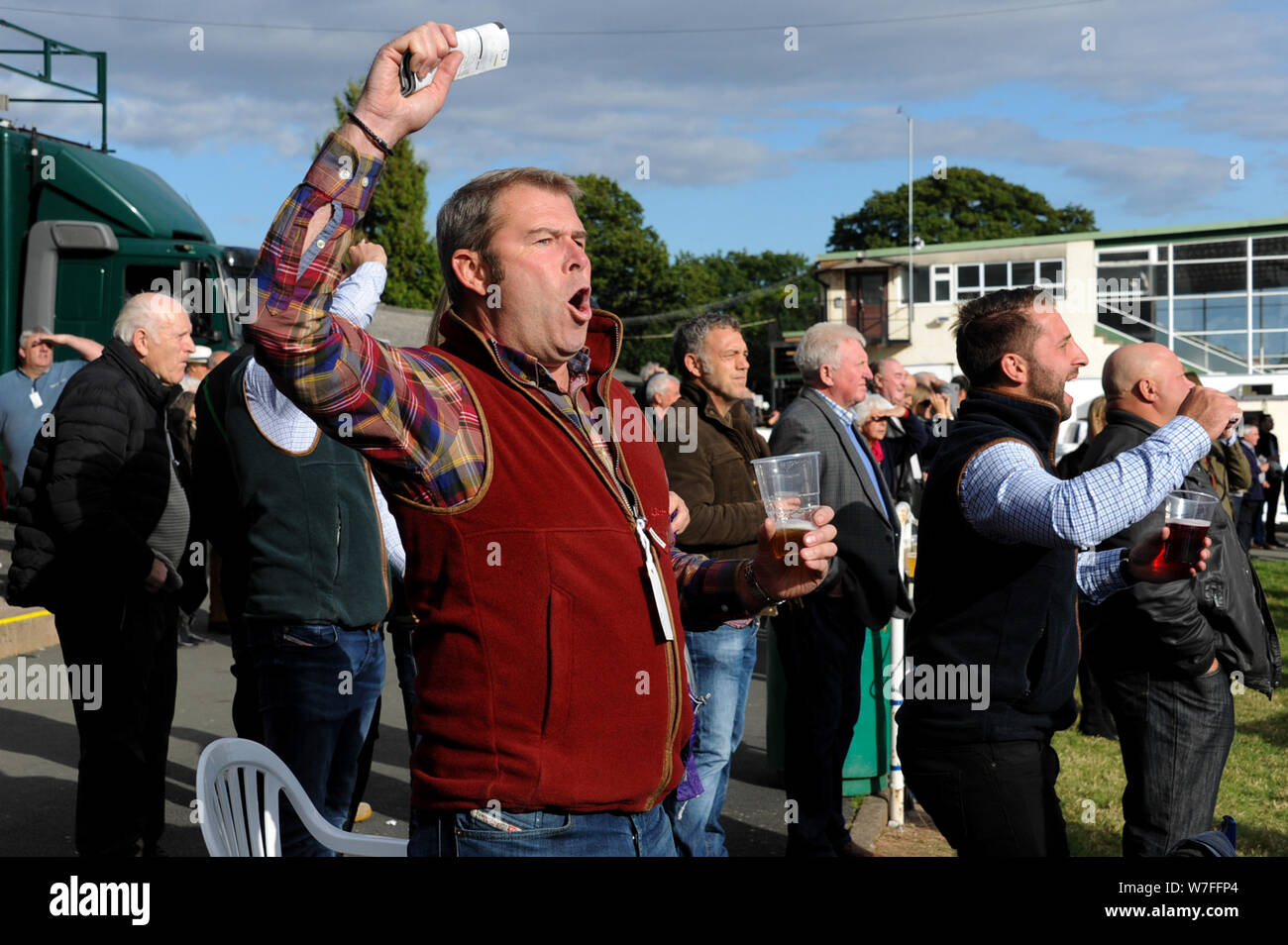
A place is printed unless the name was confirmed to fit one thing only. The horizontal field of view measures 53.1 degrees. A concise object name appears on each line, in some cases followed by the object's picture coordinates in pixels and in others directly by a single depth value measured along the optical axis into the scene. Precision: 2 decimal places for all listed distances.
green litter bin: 6.66
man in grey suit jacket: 5.45
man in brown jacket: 5.21
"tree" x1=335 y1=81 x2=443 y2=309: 56.94
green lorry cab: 15.26
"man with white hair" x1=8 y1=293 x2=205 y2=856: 5.06
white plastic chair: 3.05
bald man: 4.31
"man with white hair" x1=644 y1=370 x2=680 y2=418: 9.27
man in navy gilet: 3.30
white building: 44.34
